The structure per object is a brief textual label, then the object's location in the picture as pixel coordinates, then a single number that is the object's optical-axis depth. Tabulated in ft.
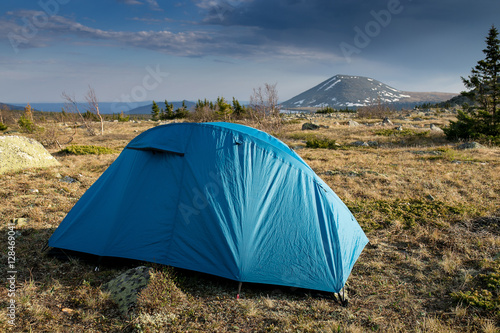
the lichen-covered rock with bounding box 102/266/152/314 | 12.85
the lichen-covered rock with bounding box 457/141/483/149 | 49.68
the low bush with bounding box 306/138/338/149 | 57.88
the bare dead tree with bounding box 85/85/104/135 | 94.17
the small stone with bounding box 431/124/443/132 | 78.90
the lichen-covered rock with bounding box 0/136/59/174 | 34.71
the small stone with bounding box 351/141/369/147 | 59.29
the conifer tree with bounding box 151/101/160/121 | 198.90
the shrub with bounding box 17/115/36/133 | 73.31
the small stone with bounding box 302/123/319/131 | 94.74
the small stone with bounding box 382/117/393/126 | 102.89
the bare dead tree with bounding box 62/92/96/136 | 86.63
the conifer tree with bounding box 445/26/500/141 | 55.63
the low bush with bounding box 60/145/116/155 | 50.40
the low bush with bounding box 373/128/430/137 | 67.51
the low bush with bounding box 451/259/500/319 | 12.56
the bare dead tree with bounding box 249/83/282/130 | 70.64
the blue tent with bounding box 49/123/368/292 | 14.24
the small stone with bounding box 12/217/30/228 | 20.47
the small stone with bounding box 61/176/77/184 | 32.13
